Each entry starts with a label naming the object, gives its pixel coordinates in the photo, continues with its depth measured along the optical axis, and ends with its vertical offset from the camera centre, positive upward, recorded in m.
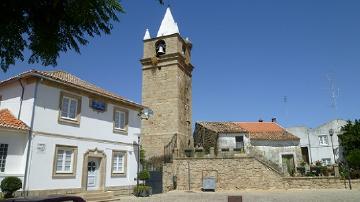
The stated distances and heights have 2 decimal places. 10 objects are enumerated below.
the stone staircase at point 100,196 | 17.85 -1.48
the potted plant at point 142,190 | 21.36 -1.34
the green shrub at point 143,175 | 22.67 -0.40
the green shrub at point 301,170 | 29.35 -0.07
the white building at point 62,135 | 15.77 +1.81
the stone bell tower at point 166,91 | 33.34 +8.21
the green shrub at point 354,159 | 29.15 +0.84
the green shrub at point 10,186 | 14.30 -0.71
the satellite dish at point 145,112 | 23.86 +4.03
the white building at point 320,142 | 39.78 +3.28
